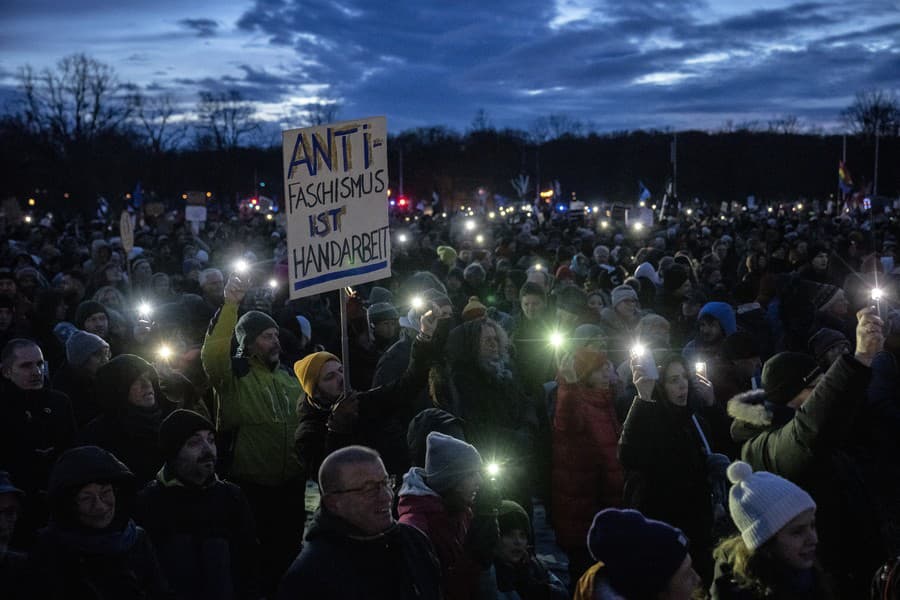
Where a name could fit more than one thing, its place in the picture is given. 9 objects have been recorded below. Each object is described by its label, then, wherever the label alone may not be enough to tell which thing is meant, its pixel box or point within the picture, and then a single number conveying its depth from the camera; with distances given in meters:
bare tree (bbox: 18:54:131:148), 54.31
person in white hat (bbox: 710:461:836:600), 3.12
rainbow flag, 27.11
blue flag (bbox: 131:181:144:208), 37.81
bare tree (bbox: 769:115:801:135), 99.79
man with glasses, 2.88
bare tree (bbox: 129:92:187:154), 76.96
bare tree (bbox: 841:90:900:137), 70.12
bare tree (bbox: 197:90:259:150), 85.56
